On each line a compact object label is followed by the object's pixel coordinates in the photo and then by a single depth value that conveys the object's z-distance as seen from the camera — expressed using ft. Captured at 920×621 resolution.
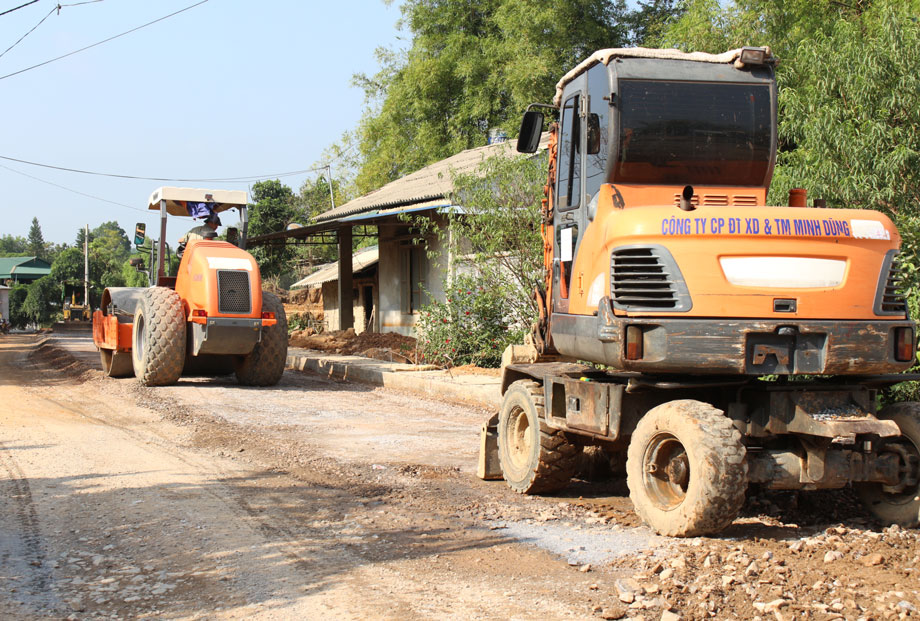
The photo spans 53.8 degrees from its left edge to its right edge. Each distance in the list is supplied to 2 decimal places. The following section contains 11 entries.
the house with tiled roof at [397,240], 66.13
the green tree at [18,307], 164.45
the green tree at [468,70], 95.71
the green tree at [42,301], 163.43
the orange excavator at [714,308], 16.78
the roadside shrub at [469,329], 50.57
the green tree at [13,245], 444.96
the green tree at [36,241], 346.62
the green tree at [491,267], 45.32
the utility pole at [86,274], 164.82
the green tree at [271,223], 131.13
